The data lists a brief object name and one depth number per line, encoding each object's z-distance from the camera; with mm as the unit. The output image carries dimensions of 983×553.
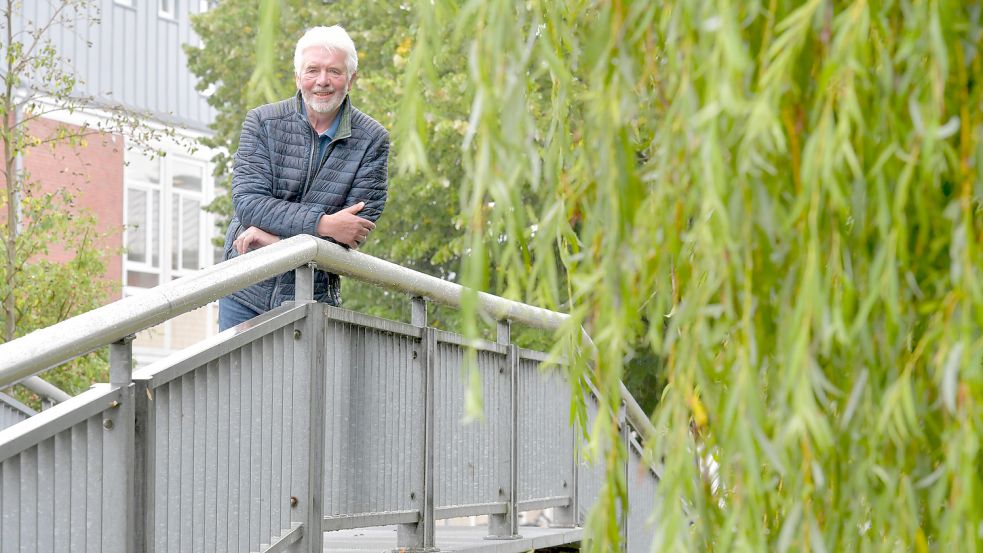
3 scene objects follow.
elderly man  10402
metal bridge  6790
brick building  48854
